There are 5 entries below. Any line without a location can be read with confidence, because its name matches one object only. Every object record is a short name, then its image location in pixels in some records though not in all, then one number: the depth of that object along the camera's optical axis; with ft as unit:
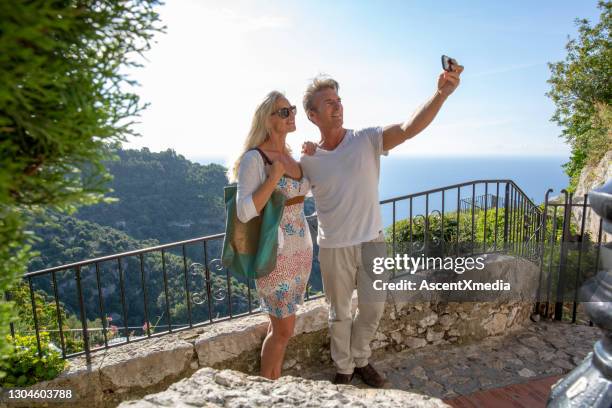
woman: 7.98
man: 9.23
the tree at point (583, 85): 50.67
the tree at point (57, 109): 2.53
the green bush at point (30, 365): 9.20
